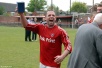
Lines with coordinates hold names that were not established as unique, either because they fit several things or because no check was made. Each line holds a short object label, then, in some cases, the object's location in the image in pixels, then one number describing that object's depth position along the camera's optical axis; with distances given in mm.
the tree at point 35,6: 127875
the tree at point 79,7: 127425
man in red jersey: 7613
